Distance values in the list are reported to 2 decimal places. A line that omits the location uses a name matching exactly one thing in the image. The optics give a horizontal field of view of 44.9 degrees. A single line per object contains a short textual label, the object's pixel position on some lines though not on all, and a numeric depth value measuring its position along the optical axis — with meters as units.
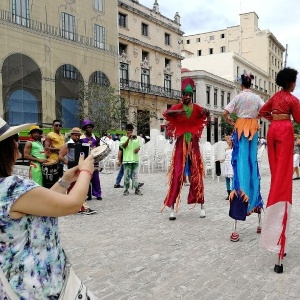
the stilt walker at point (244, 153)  4.29
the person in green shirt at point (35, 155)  6.28
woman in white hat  1.41
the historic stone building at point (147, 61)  33.72
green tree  25.05
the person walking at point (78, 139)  6.32
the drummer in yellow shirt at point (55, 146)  6.51
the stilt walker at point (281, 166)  3.50
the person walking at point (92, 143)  7.05
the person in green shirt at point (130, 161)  8.23
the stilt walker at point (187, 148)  5.58
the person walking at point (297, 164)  10.93
